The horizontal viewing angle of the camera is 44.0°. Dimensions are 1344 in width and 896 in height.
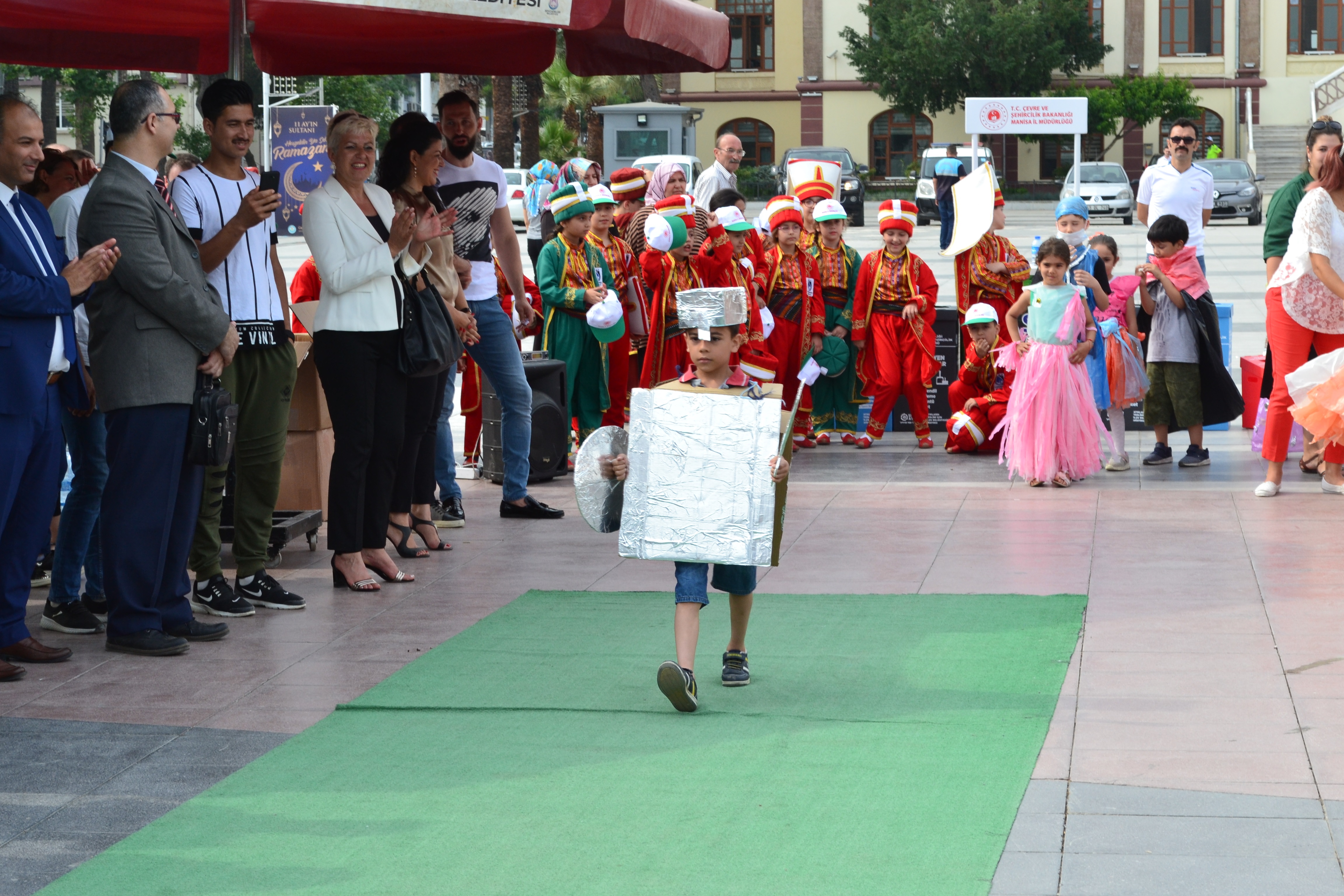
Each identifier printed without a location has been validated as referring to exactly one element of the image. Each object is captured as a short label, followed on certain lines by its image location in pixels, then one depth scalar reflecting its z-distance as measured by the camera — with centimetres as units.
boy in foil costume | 520
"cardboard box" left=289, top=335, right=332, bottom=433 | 826
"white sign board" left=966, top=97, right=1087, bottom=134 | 2630
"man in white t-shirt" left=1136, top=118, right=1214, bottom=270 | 1209
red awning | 667
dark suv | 3975
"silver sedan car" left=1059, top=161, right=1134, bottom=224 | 3856
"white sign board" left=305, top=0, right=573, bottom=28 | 635
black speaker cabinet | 1017
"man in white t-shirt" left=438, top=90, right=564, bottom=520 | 812
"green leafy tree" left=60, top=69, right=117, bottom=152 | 3447
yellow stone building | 5638
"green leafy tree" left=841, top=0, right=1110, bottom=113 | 5344
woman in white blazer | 686
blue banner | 1808
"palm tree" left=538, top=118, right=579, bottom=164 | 4931
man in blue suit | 561
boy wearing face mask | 1023
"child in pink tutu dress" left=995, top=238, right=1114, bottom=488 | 977
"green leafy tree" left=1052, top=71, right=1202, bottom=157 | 5303
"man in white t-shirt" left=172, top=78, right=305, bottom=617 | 630
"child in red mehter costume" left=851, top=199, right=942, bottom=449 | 1160
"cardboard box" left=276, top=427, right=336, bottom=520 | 825
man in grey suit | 588
